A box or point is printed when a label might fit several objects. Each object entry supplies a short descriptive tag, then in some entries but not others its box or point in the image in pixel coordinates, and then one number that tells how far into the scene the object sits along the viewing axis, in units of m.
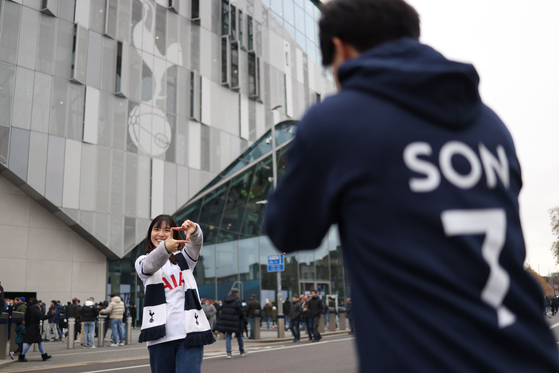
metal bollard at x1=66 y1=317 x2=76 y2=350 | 17.73
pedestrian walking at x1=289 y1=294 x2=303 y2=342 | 18.08
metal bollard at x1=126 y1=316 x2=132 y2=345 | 19.29
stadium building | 22.91
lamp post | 20.38
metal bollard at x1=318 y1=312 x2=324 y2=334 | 23.66
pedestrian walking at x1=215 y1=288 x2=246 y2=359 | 13.40
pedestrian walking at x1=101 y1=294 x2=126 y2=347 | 17.98
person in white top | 3.80
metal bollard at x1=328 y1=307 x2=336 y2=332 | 23.75
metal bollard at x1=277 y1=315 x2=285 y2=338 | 20.27
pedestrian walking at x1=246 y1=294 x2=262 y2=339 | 19.18
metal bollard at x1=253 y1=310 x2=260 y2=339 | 19.70
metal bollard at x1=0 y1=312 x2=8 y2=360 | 13.38
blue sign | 21.57
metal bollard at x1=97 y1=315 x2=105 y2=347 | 18.73
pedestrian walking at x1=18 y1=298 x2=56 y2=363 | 13.80
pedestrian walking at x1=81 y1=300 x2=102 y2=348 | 17.78
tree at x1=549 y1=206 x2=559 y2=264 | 48.31
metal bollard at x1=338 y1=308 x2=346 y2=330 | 25.10
